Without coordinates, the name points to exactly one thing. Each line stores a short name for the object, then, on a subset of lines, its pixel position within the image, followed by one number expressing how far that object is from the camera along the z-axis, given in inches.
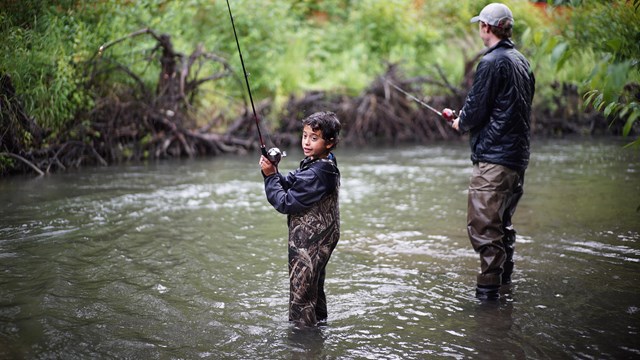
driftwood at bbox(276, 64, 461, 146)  619.5
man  169.6
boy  141.8
